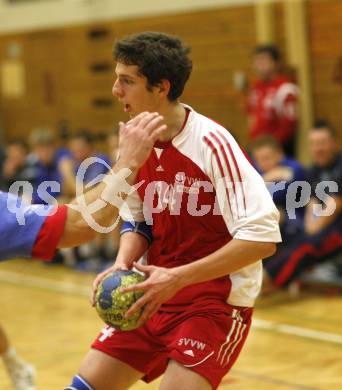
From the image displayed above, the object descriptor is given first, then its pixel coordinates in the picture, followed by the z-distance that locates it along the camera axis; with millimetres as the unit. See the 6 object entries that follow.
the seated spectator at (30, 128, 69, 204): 12062
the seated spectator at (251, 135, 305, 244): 9000
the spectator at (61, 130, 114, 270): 10945
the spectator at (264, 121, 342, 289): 8742
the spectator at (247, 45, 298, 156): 10352
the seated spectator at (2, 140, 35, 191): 12695
